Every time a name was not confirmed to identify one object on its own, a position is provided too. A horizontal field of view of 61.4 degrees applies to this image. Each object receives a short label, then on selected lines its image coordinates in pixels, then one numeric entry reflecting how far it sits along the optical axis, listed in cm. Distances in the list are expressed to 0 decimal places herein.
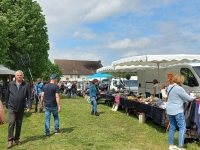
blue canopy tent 1501
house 5346
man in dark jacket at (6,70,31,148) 394
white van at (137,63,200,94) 699
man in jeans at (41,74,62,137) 462
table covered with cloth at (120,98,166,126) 472
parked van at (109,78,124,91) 1567
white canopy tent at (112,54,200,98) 598
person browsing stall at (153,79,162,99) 814
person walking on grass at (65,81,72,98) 1573
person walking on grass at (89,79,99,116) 725
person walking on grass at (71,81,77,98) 1531
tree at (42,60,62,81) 4712
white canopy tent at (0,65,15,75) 1173
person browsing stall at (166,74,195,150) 351
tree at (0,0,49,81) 1541
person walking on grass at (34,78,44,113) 811
